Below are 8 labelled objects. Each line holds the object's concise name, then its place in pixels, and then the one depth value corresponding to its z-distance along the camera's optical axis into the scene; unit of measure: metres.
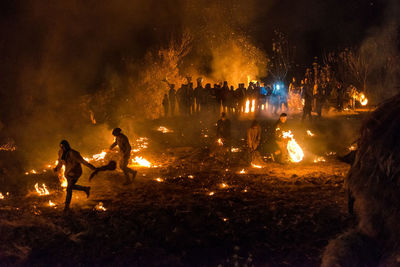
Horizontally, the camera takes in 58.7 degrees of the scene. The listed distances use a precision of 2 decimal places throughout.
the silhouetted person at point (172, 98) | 18.58
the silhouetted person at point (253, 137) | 11.77
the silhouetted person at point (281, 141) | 11.86
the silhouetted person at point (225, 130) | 12.70
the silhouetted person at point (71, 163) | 7.86
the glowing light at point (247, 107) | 19.88
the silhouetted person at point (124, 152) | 9.64
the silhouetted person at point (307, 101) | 17.80
